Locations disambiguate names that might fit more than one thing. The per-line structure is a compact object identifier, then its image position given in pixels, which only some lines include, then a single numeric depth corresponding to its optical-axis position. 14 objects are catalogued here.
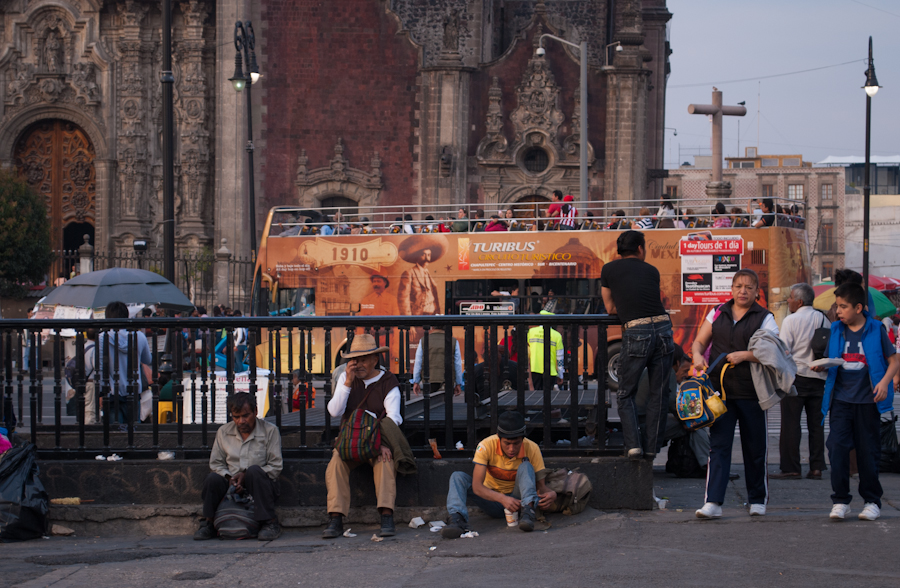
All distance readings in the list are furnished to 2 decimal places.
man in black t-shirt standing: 14.32
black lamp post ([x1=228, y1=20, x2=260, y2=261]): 43.09
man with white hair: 18.14
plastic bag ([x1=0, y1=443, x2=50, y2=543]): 14.36
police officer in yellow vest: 16.66
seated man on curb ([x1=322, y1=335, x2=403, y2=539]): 14.11
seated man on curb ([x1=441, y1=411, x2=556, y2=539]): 13.94
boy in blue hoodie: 13.77
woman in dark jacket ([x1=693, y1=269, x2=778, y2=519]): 13.90
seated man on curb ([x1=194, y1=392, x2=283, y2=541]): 14.27
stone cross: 50.10
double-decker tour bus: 39.28
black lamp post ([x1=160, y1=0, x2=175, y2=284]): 29.70
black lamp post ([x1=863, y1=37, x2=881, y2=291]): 56.81
